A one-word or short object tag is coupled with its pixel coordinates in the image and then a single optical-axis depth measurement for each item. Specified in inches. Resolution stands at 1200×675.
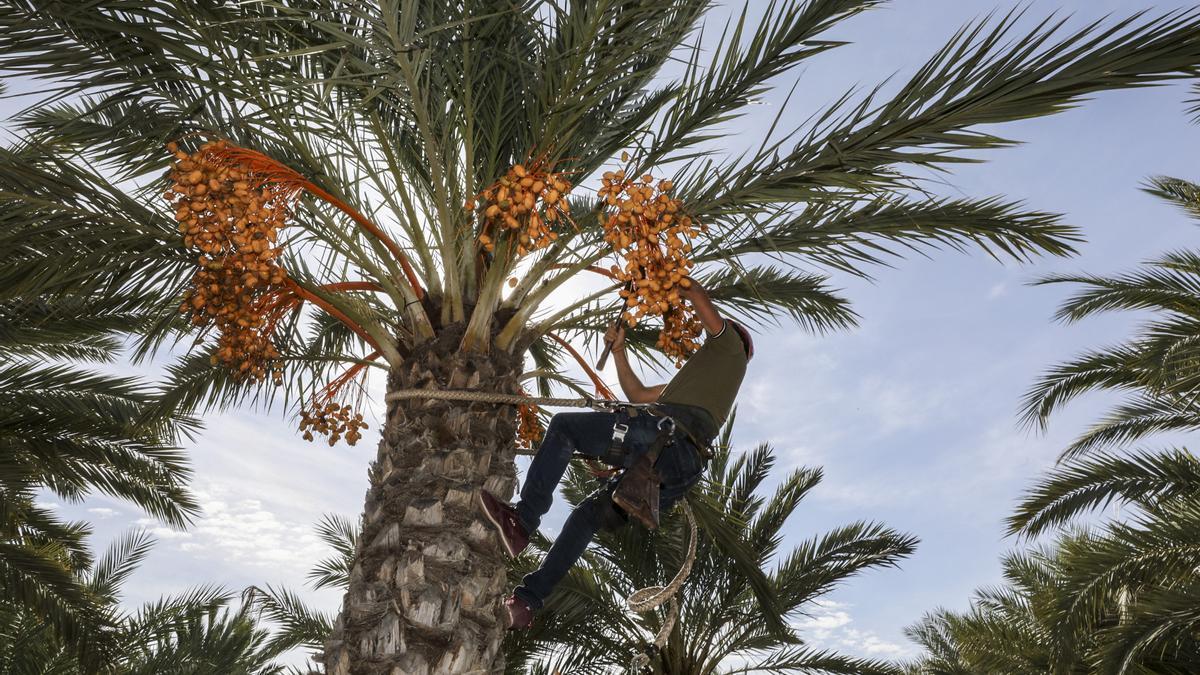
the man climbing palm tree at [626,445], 175.2
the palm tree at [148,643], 389.1
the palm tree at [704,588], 385.7
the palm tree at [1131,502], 363.3
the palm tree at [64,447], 366.9
